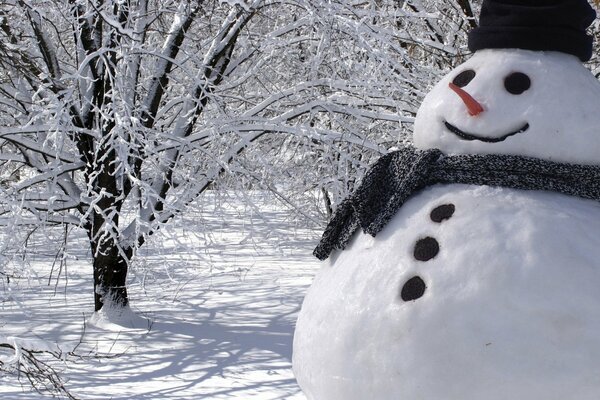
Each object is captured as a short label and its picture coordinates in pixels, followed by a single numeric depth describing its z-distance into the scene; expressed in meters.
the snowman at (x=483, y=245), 5.07
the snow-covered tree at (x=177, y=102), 14.81
